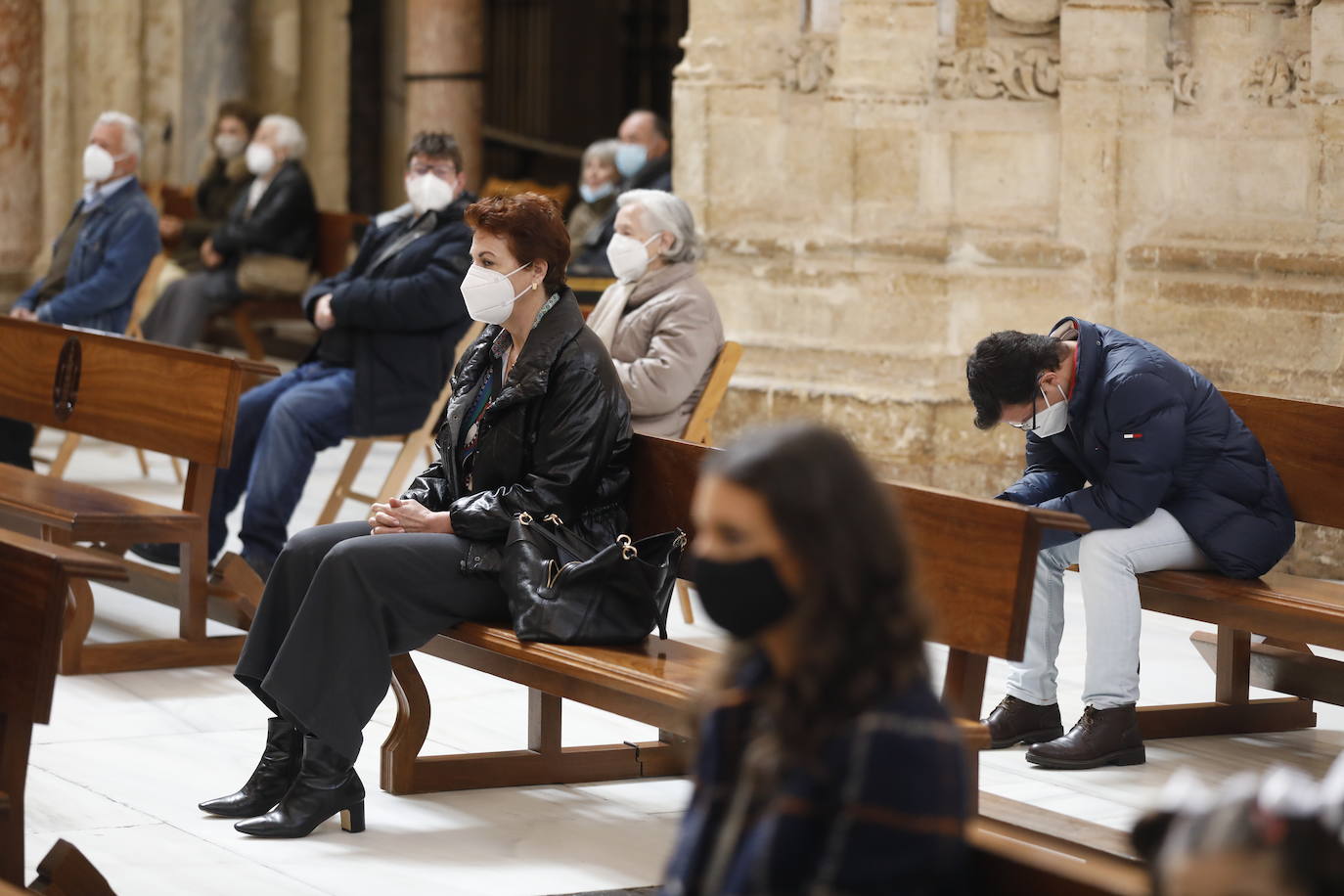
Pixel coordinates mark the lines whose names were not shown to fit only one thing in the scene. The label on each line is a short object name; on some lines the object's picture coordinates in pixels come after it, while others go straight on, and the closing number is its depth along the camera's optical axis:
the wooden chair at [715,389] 11.95
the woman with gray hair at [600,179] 19.61
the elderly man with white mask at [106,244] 16.55
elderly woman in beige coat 11.72
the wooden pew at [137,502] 10.87
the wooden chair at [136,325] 16.30
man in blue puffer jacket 9.14
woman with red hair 8.00
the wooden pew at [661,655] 7.08
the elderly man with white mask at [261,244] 19.75
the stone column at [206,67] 26.14
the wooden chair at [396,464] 13.70
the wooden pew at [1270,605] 9.12
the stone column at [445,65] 24.47
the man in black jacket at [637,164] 17.89
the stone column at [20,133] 21.95
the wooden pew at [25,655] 6.40
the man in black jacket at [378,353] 13.09
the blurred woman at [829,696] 3.66
